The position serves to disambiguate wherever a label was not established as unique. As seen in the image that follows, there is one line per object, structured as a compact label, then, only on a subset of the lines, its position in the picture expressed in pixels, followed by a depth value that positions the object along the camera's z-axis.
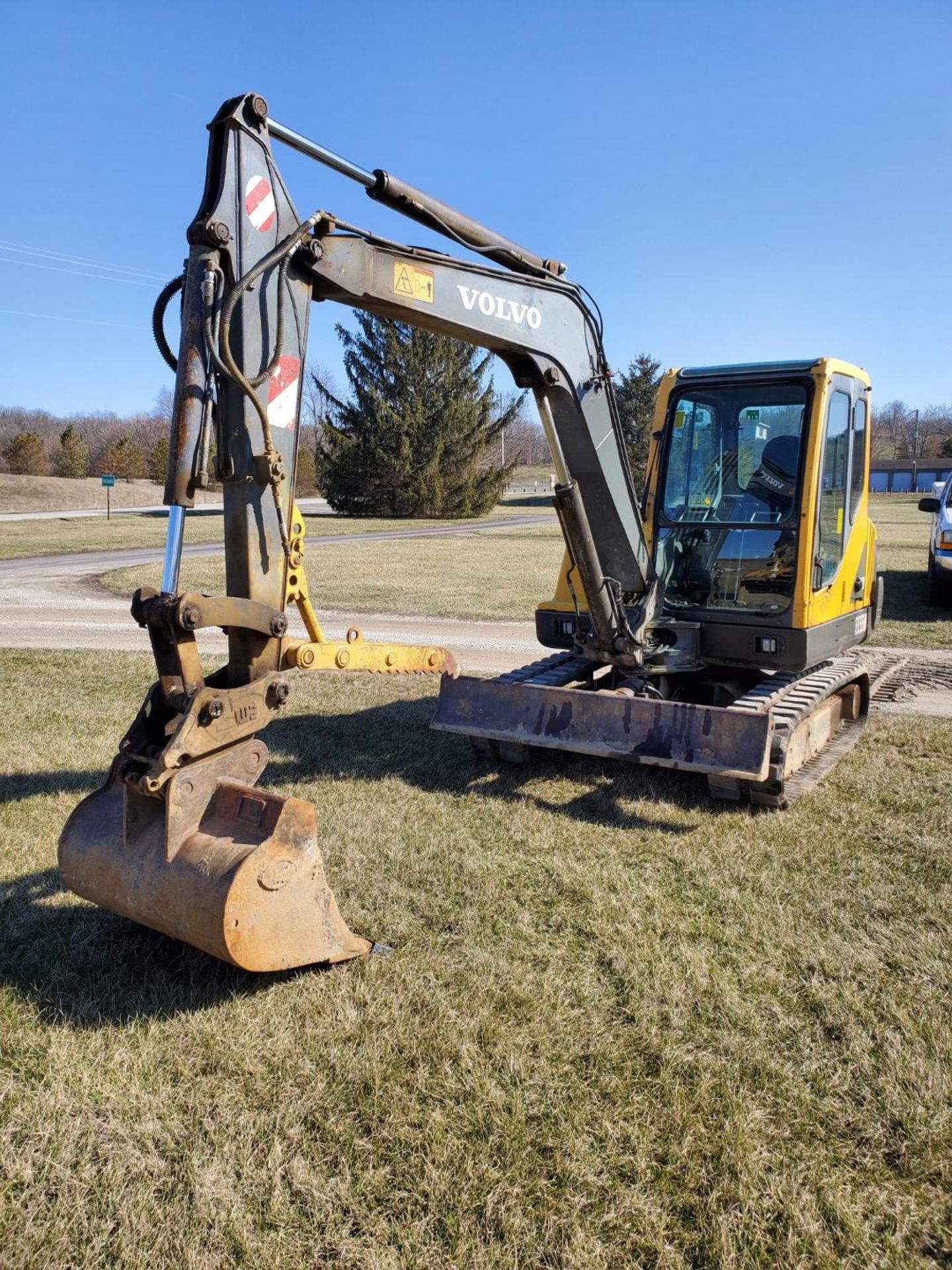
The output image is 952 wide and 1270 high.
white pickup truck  12.49
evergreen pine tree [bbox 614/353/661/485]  45.28
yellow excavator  3.52
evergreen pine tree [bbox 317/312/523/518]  40.16
